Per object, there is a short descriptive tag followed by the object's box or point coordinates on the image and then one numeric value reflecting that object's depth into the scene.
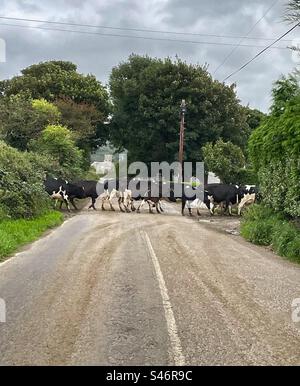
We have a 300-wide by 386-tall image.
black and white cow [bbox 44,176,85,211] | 25.42
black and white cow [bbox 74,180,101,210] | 27.30
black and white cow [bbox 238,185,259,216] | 26.25
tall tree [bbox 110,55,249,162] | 47.28
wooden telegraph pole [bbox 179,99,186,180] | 38.81
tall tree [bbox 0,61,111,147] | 49.50
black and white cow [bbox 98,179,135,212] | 27.38
